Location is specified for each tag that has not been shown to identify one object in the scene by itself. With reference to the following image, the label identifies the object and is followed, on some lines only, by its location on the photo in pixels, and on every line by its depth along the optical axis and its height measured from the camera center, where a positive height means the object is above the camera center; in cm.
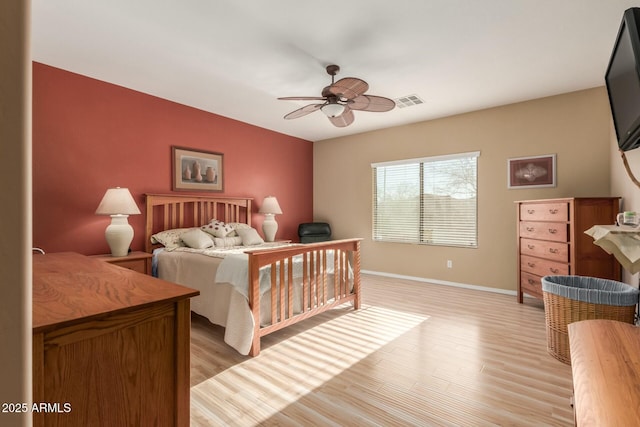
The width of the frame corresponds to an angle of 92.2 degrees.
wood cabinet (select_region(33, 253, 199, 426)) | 83 -42
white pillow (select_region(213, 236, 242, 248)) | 377 -37
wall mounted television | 126 +65
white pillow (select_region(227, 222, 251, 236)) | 412 -20
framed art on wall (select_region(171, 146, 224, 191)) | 396 +57
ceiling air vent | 376 +140
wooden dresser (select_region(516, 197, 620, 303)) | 296 -29
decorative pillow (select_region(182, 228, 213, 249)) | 350 -31
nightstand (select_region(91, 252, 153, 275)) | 297 -48
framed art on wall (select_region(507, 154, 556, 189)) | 377 +51
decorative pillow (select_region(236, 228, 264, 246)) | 402 -33
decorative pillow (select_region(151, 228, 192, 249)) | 352 -30
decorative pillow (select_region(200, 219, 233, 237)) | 388 -21
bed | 242 -56
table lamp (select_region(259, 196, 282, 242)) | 475 -1
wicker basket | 204 -65
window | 442 +19
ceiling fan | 252 +102
